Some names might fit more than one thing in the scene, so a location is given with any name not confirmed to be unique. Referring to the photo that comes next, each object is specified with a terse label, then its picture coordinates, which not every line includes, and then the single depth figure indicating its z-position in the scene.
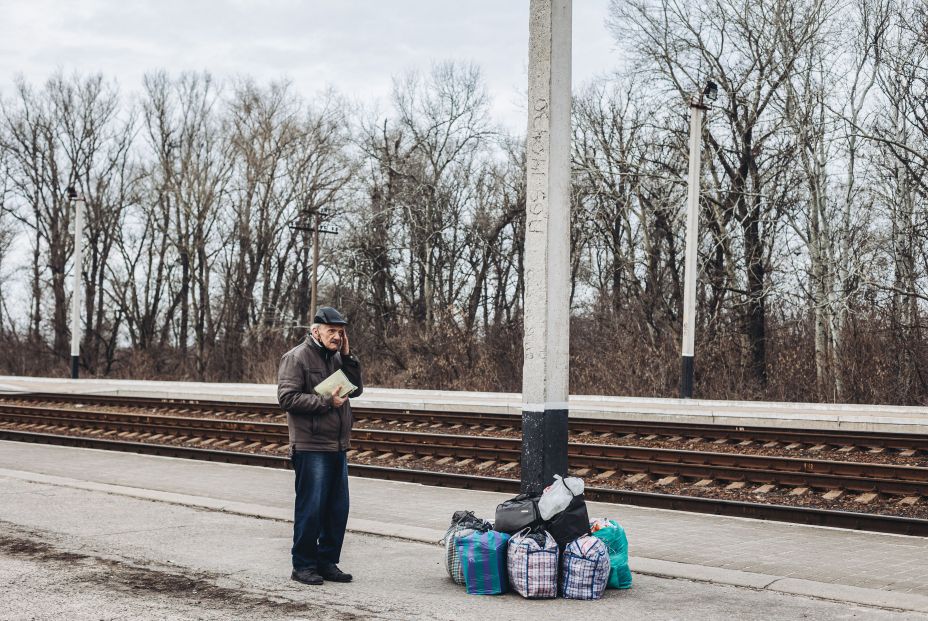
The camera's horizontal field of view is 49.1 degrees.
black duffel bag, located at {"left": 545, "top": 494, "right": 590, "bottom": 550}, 6.73
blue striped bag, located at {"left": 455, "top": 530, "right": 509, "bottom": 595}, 6.69
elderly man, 6.81
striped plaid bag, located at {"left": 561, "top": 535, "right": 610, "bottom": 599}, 6.55
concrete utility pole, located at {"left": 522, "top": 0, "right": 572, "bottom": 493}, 7.20
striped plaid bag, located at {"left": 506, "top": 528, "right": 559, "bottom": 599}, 6.55
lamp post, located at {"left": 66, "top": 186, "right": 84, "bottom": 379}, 37.81
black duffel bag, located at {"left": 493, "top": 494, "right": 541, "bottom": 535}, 6.81
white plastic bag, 6.72
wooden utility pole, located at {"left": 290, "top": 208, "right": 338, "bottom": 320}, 37.94
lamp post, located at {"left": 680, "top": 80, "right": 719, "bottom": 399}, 23.23
